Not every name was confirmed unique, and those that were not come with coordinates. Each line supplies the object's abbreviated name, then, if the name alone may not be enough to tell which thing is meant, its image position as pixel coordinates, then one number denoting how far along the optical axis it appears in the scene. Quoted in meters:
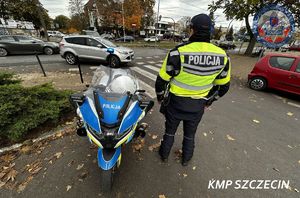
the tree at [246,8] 15.48
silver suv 9.27
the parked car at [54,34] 42.60
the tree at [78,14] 44.42
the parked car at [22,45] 11.39
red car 5.61
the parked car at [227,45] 34.10
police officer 1.95
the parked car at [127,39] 35.03
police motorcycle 1.66
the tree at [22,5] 21.12
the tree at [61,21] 71.88
